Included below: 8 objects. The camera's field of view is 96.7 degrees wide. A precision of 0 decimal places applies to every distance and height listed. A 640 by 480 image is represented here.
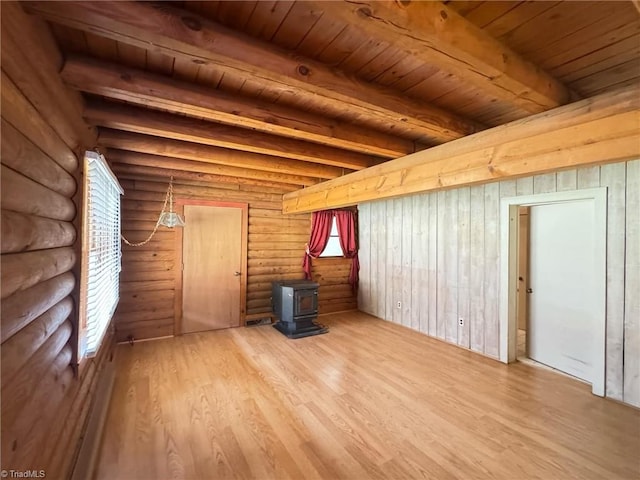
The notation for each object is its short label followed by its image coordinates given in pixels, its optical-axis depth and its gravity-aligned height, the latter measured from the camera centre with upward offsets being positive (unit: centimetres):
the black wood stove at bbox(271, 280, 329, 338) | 438 -108
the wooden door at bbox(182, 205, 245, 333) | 438 -45
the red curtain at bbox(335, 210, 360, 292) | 568 +5
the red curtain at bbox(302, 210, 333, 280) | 538 +6
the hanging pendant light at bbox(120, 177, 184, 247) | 374 +26
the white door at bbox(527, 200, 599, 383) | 290 -50
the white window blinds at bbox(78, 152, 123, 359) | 183 -12
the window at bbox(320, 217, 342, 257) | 565 -9
